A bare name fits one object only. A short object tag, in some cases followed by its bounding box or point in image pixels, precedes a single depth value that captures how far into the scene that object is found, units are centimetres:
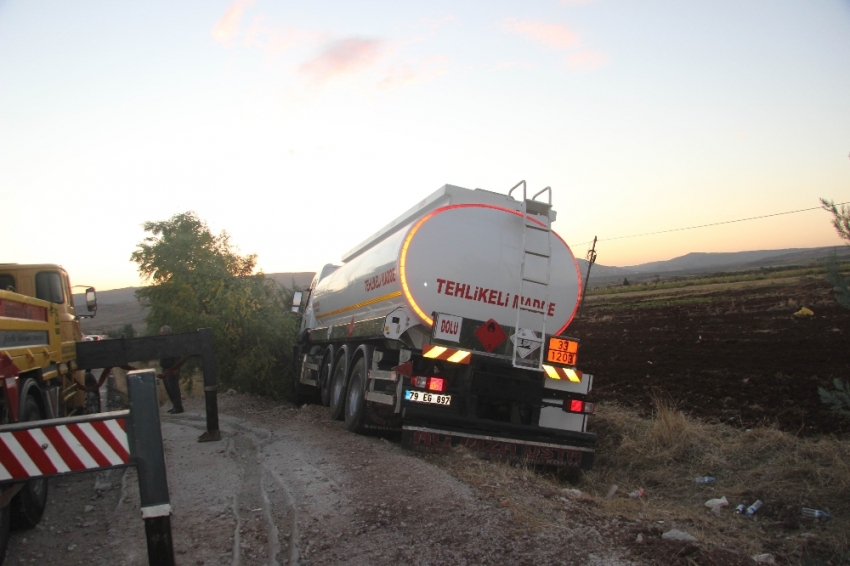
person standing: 1205
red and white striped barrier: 311
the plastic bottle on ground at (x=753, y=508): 636
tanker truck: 775
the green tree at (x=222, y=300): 1599
